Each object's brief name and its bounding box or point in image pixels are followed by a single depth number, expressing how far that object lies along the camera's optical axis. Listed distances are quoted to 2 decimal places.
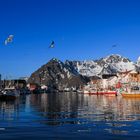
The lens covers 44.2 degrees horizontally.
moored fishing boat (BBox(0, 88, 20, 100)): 57.85
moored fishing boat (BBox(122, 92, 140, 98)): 68.50
